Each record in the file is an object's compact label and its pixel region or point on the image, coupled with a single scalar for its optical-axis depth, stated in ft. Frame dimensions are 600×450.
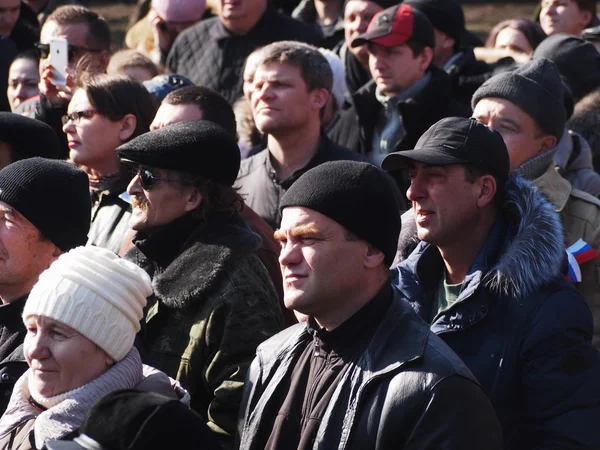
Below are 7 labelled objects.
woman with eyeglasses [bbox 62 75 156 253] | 36.63
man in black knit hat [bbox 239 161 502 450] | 20.88
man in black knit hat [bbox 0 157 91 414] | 27.68
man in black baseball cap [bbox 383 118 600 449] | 23.97
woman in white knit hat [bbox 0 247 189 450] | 22.18
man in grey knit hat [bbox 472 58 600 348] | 32.78
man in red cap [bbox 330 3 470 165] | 42.68
